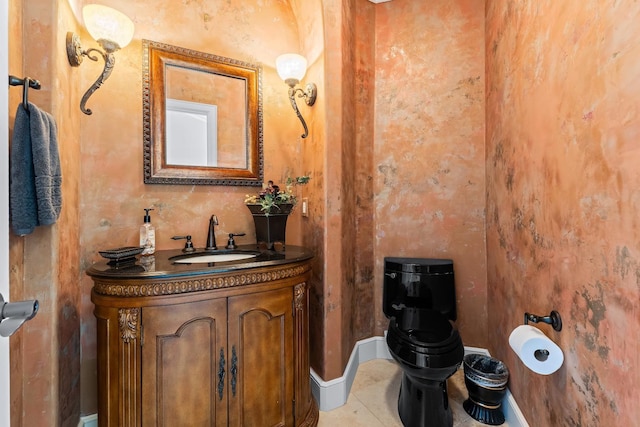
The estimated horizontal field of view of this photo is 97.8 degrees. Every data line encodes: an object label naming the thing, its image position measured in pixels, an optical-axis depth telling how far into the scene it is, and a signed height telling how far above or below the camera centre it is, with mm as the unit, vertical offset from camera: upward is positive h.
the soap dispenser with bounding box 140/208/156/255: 1548 -134
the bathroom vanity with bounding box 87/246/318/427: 1161 -588
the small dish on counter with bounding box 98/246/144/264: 1279 -192
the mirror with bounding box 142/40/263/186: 1651 +608
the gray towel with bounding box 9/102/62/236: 971 +145
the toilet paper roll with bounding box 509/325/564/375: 1131 -586
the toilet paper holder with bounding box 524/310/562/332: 1178 -468
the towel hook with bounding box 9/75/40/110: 951 +448
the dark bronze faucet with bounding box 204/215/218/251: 1731 -151
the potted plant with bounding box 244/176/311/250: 1733 +2
